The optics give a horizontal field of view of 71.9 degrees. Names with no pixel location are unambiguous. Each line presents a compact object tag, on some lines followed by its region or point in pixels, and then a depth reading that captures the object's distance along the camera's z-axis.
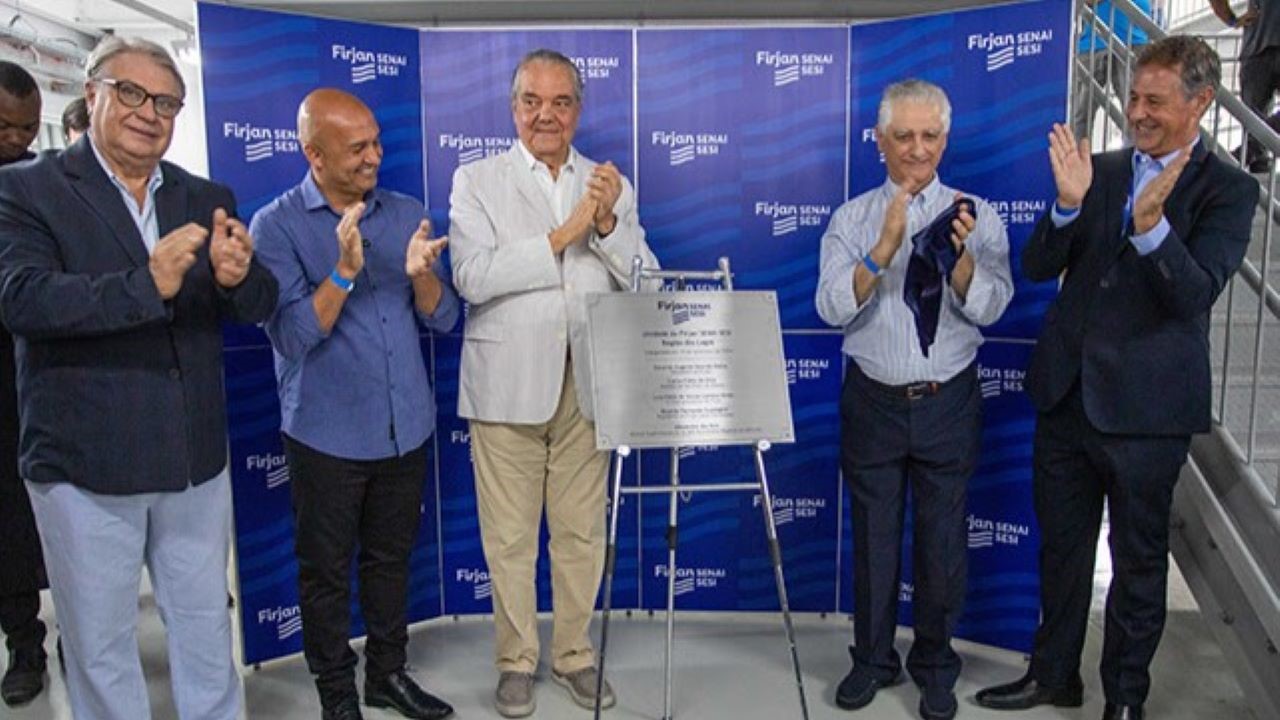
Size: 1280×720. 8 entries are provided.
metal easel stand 2.34
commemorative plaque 2.36
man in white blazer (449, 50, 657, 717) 2.51
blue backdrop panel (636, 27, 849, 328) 3.22
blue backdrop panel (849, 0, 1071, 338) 2.85
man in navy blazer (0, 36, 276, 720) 1.75
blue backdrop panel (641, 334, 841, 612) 3.38
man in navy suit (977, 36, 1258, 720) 2.19
